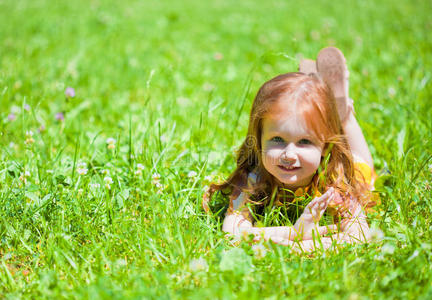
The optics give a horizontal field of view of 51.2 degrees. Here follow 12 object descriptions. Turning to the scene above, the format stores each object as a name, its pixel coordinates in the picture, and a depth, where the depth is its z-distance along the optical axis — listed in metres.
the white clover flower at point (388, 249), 1.60
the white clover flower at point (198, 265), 1.61
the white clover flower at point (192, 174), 2.27
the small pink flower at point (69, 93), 2.81
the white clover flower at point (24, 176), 2.15
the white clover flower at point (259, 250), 1.69
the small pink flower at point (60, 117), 2.91
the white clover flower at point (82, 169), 2.19
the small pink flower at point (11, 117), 2.82
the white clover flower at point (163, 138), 2.64
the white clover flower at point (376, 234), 1.63
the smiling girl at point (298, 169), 1.85
